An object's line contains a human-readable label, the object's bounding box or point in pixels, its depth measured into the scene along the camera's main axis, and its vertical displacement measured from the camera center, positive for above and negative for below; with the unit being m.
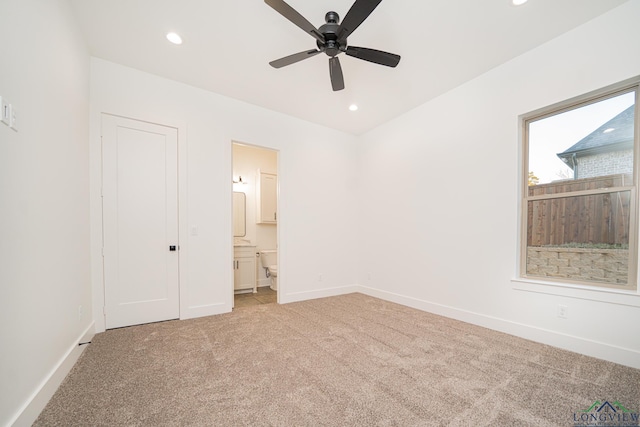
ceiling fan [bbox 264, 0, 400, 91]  1.73 +1.36
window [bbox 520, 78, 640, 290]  2.19 +0.19
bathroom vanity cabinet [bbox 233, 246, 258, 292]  4.65 -1.09
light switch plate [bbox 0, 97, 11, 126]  1.25 +0.50
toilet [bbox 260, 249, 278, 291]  4.95 -1.01
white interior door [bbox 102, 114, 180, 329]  2.83 -0.13
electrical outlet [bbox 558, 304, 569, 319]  2.36 -0.95
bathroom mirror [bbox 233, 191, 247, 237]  5.28 -0.11
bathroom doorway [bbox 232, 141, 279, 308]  5.19 +0.08
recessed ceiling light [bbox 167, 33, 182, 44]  2.45 +1.68
